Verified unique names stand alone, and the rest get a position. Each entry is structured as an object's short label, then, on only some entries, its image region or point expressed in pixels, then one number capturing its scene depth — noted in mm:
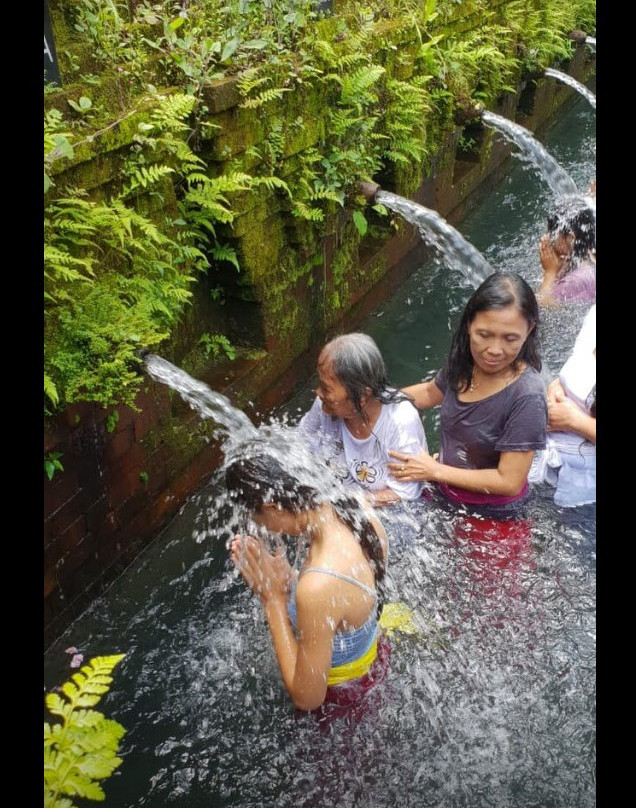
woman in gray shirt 3531
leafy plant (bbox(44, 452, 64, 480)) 3984
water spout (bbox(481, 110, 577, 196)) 9406
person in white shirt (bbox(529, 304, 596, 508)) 3795
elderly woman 3611
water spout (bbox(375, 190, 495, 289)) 7195
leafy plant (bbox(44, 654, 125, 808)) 1836
